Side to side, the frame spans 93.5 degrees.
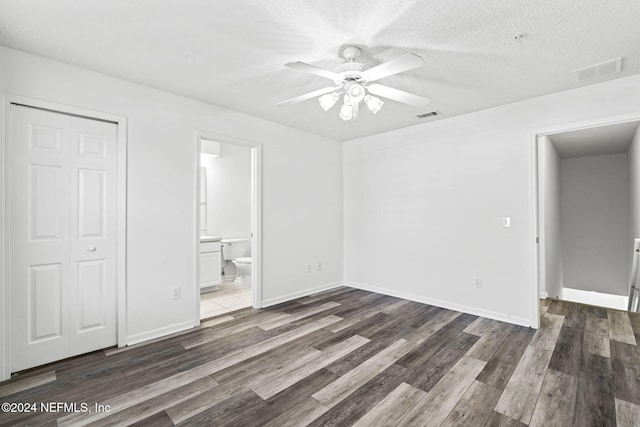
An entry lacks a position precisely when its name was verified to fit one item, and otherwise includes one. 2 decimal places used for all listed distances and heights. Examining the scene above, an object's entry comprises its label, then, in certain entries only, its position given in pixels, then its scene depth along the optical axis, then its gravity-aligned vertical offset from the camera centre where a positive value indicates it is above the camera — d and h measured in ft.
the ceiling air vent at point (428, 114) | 12.09 +4.18
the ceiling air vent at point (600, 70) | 8.05 +4.09
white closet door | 7.68 -0.54
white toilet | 16.87 -2.42
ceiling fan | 6.42 +3.13
